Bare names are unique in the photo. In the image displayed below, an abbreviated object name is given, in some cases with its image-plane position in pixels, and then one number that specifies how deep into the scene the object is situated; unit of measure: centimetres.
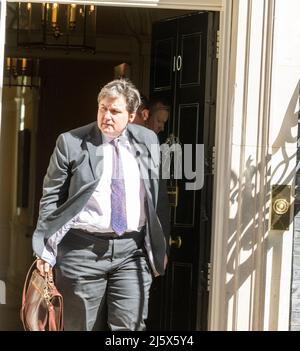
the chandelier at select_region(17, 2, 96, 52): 1287
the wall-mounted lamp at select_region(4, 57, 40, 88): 1434
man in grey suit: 1023
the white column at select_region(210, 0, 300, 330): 1030
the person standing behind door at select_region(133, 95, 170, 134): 1084
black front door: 1105
